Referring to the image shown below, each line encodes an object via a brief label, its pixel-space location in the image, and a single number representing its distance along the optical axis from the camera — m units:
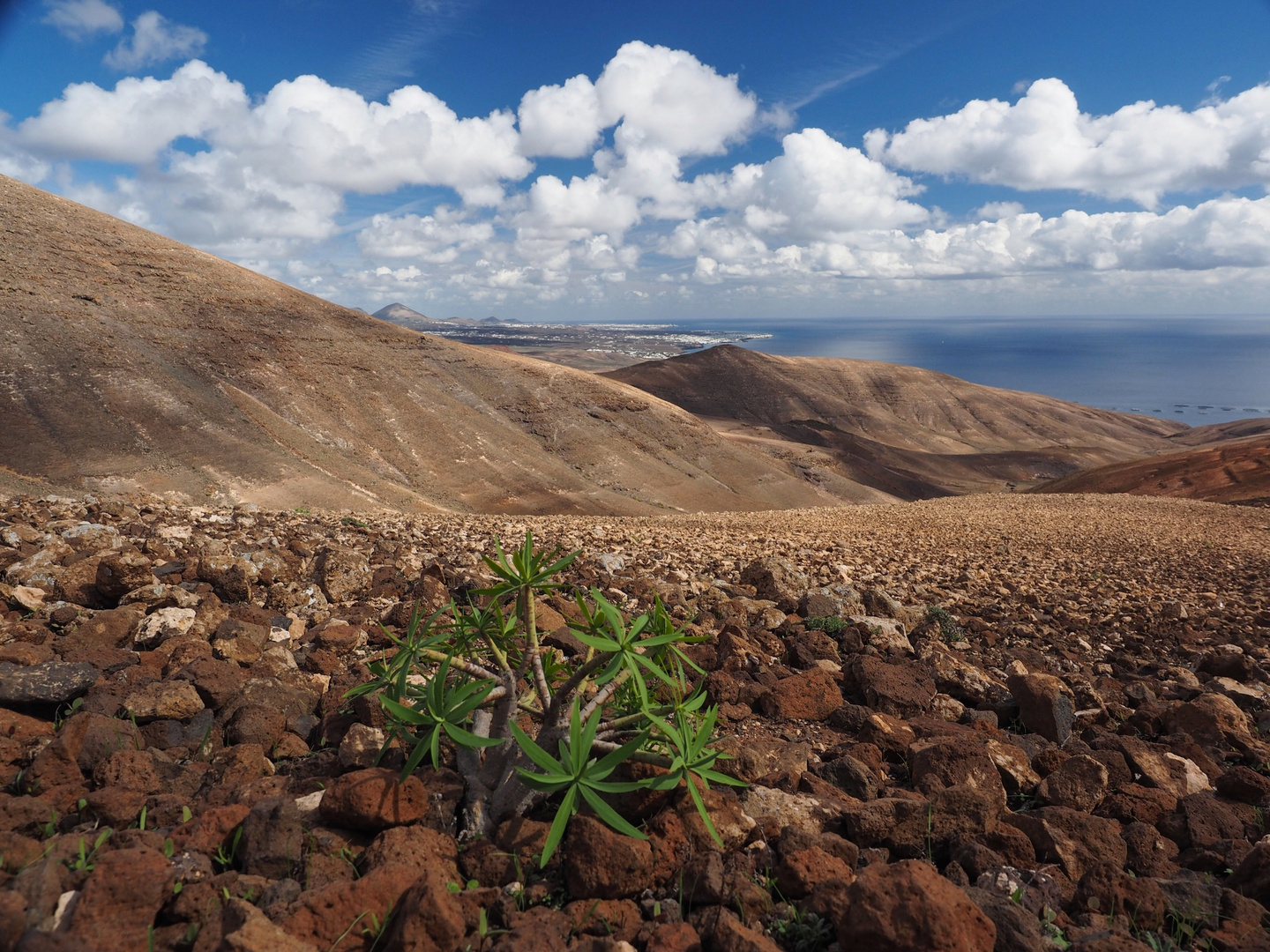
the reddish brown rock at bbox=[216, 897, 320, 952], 1.77
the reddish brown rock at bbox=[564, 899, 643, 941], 2.14
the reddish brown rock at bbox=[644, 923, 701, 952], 1.98
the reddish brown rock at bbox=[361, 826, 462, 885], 2.25
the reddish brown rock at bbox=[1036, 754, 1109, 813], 3.11
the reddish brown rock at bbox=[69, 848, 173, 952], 1.84
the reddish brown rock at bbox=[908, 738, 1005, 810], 3.06
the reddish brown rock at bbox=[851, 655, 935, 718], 4.20
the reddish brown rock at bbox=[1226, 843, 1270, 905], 2.41
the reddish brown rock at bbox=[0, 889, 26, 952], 1.73
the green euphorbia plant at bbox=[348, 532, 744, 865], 2.25
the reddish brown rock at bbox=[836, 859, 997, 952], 1.94
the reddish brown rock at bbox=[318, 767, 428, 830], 2.40
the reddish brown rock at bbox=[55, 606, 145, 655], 3.95
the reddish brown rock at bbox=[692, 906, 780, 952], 1.94
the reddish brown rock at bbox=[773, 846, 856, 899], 2.30
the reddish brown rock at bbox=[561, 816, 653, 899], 2.23
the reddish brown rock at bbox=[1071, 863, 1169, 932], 2.32
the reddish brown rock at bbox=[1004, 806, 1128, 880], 2.56
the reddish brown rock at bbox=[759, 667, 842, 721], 3.97
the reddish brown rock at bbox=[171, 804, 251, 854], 2.27
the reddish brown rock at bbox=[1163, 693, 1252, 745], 4.04
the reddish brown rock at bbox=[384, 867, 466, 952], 1.90
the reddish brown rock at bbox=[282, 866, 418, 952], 1.93
